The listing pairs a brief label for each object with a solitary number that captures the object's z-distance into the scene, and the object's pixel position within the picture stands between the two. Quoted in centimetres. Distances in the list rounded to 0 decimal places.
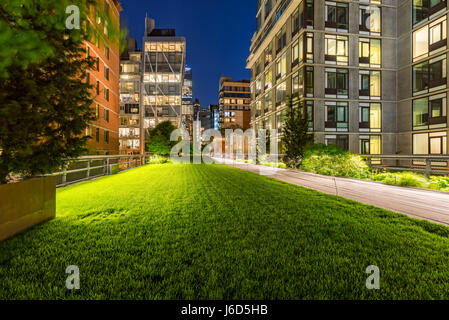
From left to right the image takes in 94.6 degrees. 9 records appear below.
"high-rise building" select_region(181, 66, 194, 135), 8762
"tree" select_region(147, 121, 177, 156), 3153
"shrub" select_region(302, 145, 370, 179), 1127
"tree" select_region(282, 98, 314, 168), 1712
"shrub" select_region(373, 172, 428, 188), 797
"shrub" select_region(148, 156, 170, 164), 2875
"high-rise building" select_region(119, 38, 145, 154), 6006
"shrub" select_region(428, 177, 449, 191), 729
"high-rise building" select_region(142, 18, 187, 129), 5975
